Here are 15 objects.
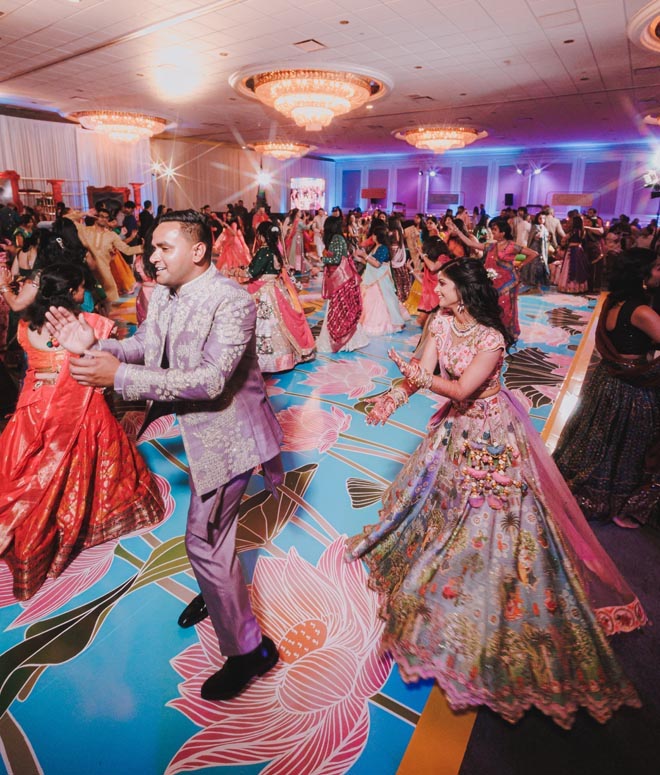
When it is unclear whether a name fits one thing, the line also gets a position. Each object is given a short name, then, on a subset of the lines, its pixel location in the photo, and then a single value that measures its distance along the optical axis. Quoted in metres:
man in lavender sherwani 1.40
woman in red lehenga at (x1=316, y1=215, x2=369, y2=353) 5.56
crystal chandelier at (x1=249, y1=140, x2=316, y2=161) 12.03
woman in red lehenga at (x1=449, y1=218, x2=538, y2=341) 5.34
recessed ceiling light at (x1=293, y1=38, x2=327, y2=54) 5.97
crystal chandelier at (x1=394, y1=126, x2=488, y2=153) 10.43
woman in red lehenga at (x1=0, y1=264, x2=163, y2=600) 2.21
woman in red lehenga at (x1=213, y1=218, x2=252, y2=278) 6.34
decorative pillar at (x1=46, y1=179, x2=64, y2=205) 11.98
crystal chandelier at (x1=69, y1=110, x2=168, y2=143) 9.79
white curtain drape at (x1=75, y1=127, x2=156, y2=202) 14.11
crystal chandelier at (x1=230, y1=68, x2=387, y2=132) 6.82
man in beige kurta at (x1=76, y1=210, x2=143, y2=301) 6.20
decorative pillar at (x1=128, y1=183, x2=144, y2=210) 13.89
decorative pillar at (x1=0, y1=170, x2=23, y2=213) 10.85
